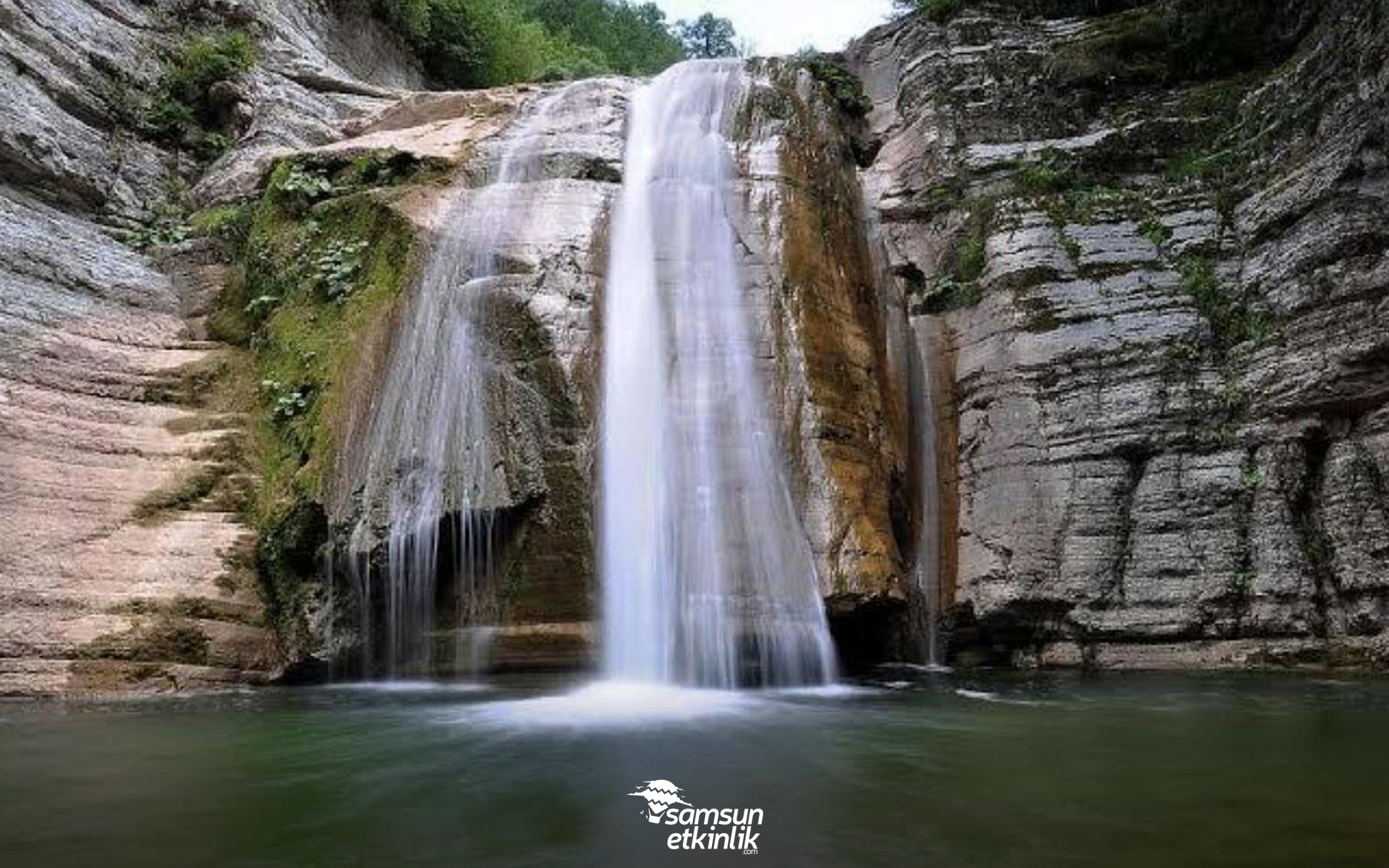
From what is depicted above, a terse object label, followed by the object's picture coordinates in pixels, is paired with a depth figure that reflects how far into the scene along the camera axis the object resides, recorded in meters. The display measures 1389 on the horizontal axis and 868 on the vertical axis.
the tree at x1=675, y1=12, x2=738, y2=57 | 42.06
